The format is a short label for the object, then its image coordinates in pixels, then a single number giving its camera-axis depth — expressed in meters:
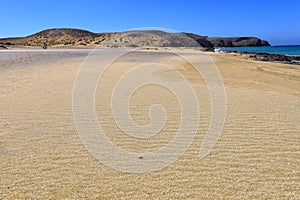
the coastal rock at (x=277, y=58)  19.11
